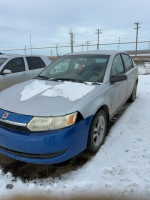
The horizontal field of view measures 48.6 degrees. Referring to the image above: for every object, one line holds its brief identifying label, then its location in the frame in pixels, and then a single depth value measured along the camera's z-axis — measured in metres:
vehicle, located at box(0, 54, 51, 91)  4.95
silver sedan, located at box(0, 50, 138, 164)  1.99
